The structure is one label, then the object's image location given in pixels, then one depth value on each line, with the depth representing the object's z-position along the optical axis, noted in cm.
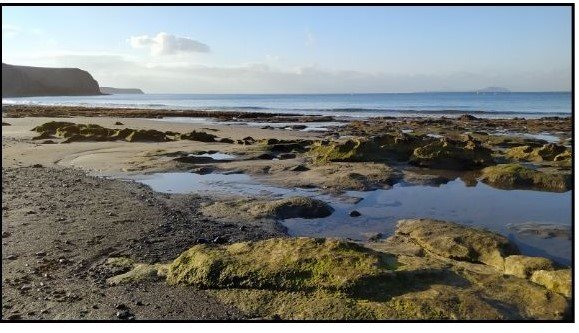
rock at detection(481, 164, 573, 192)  1323
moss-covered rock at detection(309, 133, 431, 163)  1755
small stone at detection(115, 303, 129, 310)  547
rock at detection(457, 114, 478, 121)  4776
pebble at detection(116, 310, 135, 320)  525
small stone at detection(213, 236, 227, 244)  819
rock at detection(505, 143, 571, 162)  1820
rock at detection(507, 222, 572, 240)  902
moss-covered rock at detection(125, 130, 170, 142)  2493
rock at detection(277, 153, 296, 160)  1916
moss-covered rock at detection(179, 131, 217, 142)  2542
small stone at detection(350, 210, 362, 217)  1025
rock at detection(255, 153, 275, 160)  1880
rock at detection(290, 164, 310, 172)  1578
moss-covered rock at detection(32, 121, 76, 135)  2840
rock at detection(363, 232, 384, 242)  855
